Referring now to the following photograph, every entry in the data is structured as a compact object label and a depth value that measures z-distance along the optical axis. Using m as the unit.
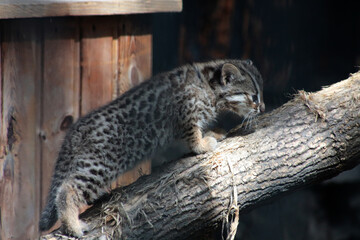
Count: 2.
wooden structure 9.02
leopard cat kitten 8.14
